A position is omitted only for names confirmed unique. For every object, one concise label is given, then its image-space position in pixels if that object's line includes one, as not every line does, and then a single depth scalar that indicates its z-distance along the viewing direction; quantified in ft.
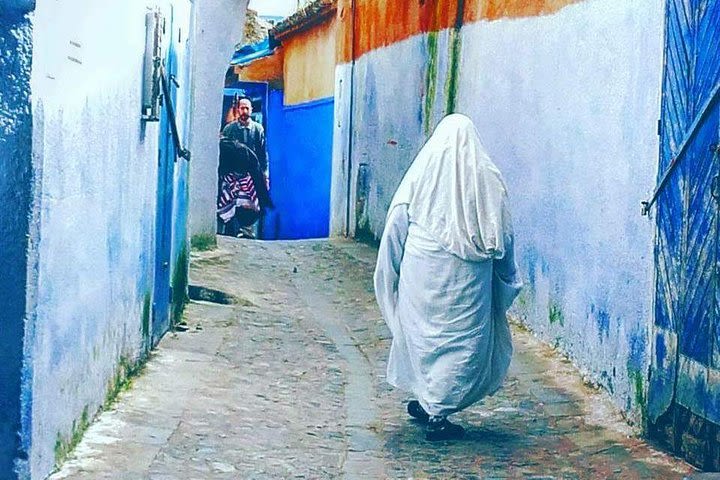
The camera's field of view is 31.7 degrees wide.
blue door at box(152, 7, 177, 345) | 25.30
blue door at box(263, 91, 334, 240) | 59.11
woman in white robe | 20.06
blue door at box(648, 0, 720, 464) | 17.20
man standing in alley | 50.88
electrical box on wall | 21.67
